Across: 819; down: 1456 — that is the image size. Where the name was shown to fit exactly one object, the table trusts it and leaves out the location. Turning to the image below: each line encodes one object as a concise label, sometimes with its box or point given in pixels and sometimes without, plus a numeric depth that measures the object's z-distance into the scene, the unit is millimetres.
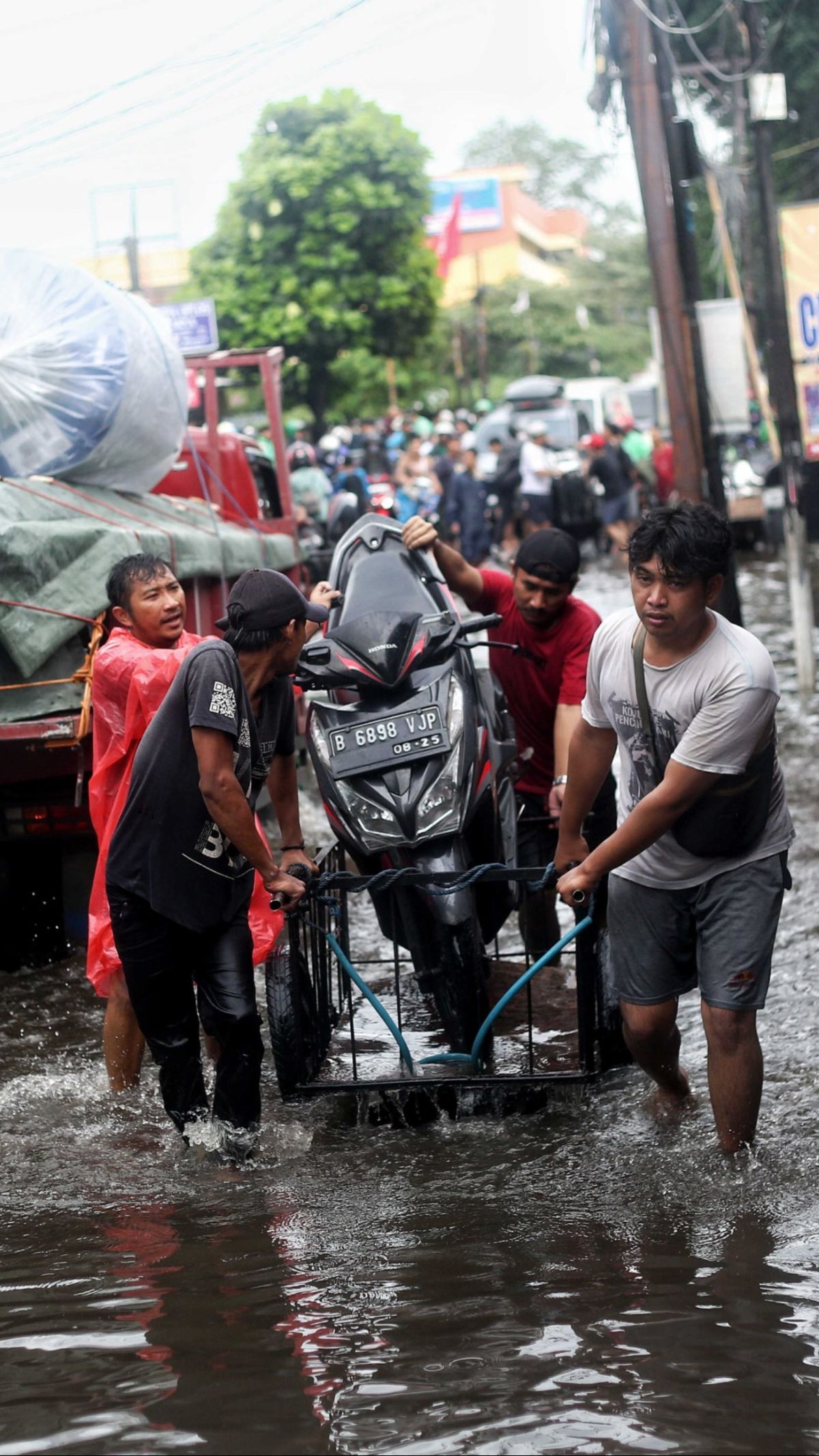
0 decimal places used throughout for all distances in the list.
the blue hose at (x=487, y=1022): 4312
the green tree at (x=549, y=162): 96250
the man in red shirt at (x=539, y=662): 5543
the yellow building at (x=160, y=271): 46906
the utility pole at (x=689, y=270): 11359
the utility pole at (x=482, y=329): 53406
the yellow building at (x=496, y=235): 69438
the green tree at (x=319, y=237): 31781
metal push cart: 4426
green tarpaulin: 5977
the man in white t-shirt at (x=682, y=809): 3908
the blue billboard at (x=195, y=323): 21953
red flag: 35719
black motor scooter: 4715
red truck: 6012
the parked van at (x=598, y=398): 38844
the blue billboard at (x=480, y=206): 72875
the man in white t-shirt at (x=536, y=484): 21500
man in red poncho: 4949
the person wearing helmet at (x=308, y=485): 17125
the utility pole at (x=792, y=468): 12188
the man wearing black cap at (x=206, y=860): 4125
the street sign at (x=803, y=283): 12219
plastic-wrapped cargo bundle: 7078
